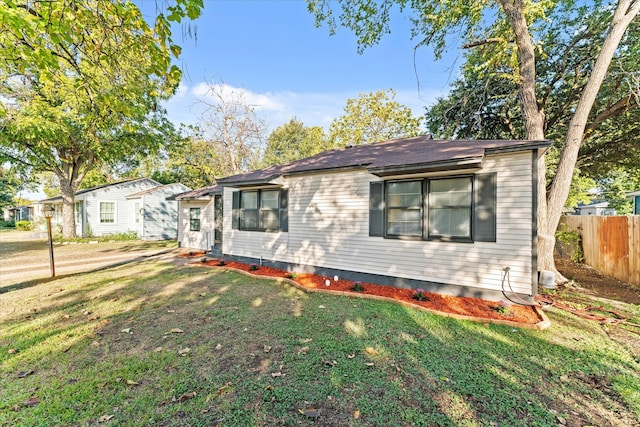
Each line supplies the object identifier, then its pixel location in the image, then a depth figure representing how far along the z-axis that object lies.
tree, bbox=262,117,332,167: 28.26
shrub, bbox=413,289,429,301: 5.34
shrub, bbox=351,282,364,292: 5.99
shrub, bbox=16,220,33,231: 25.73
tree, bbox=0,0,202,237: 2.72
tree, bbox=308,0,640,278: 6.28
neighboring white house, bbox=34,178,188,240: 17.05
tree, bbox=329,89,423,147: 21.97
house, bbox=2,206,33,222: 33.24
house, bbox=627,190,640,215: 15.21
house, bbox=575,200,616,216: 24.74
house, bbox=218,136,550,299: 4.94
